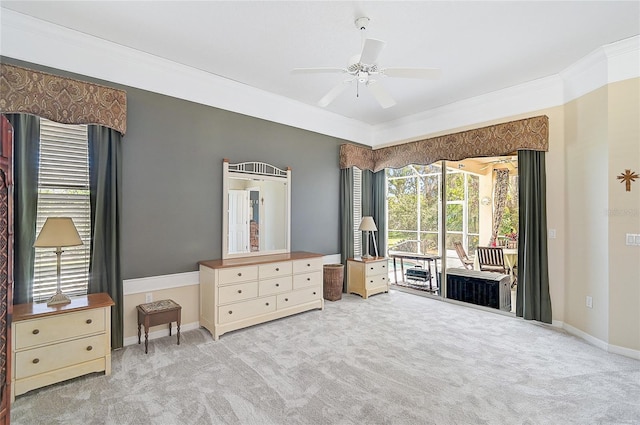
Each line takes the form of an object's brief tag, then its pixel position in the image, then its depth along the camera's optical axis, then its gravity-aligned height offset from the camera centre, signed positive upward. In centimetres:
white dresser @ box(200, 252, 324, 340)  341 -87
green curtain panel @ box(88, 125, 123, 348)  296 +0
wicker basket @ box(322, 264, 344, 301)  483 -104
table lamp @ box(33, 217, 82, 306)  247 -16
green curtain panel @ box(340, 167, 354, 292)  539 -3
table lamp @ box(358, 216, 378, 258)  520 -16
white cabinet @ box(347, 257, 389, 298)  503 -99
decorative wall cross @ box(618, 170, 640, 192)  306 +36
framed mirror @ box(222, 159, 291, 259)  398 +9
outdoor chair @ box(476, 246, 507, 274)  454 -65
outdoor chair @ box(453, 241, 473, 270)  491 -65
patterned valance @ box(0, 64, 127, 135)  257 +104
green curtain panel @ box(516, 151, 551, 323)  382 -32
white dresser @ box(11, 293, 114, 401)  229 -96
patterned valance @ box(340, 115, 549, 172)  386 +101
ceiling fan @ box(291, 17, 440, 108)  247 +124
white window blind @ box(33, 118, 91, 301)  278 +17
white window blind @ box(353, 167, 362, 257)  560 +11
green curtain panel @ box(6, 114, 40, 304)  260 +16
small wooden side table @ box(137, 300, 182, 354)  303 -97
